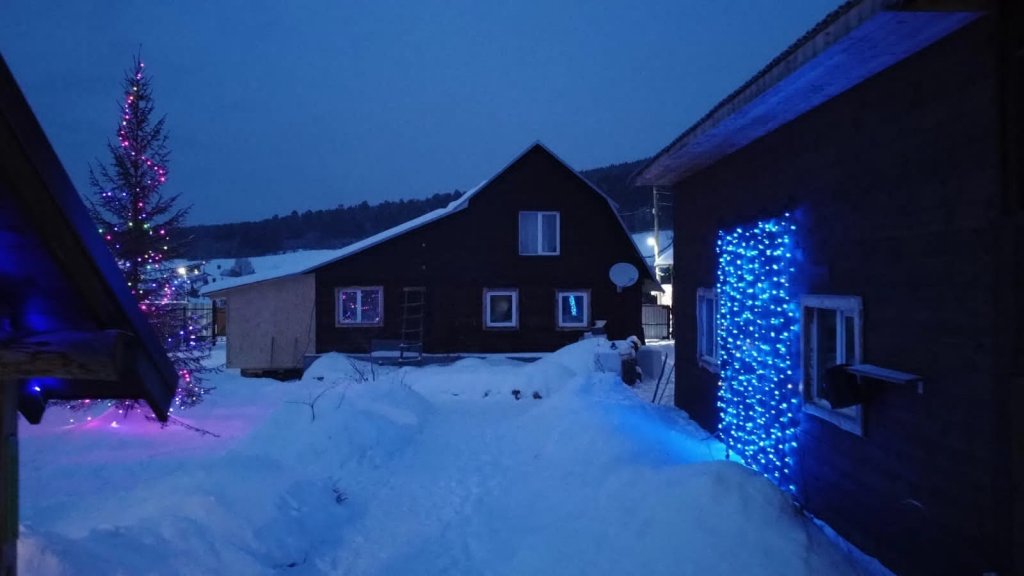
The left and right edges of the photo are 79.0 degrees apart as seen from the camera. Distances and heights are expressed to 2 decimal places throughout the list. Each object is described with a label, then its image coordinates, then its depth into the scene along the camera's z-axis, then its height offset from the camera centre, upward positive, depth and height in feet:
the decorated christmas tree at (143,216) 33.78 +4.58
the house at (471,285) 60.39 +1.37
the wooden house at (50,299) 7.44 -0.02
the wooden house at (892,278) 11.96 +0.55
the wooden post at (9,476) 9.98 -2.94
